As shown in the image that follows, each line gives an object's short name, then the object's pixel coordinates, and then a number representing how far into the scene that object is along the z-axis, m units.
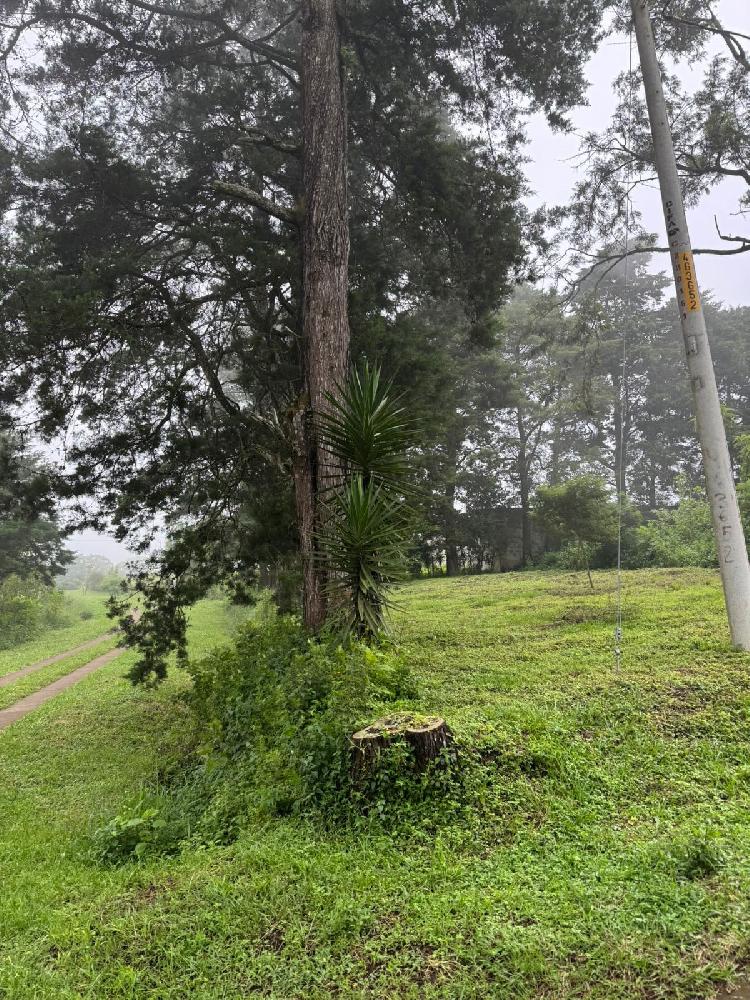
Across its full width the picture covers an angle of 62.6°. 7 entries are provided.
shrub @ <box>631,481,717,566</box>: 16.52
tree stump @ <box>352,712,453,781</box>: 3.61
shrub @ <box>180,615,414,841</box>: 3.80
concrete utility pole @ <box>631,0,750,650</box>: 5.83
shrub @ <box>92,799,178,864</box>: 3.67
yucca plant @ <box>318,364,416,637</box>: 4.92
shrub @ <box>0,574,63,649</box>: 16.97
